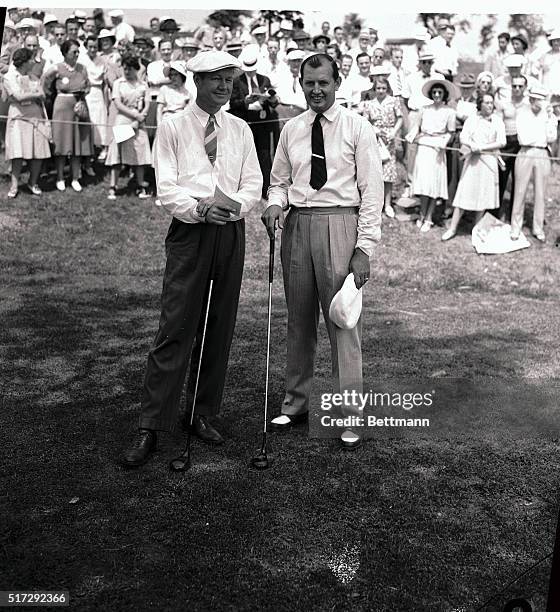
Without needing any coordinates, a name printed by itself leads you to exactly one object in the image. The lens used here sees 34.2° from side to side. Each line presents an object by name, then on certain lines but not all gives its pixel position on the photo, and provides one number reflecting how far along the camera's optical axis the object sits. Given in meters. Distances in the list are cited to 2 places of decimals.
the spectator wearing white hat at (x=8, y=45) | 10.16
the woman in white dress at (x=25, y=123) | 10.20
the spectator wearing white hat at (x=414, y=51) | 9.59
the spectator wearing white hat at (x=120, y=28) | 10.34
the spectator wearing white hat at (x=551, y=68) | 9.12
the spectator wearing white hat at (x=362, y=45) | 9.64
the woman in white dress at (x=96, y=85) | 10.43
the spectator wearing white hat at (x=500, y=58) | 9.86
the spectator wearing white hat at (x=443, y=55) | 9.57
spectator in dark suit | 8.52
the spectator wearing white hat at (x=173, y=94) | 9.23
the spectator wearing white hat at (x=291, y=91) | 8.78
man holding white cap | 4.48
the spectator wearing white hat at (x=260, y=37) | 8.85
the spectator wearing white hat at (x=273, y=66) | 8.88
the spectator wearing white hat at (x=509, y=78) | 9.59
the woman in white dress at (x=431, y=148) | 10.01
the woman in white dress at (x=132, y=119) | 10.12
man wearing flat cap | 4.19
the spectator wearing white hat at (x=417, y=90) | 9.70
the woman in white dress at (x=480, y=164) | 9.96
